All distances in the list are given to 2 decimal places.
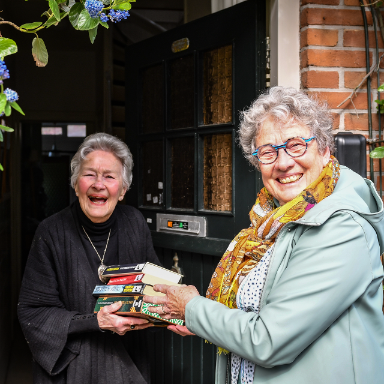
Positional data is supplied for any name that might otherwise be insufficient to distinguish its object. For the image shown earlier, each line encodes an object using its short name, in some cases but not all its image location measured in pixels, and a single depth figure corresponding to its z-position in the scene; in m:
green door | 2.20
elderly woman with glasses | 1.03
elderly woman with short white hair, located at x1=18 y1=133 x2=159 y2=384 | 1.67
